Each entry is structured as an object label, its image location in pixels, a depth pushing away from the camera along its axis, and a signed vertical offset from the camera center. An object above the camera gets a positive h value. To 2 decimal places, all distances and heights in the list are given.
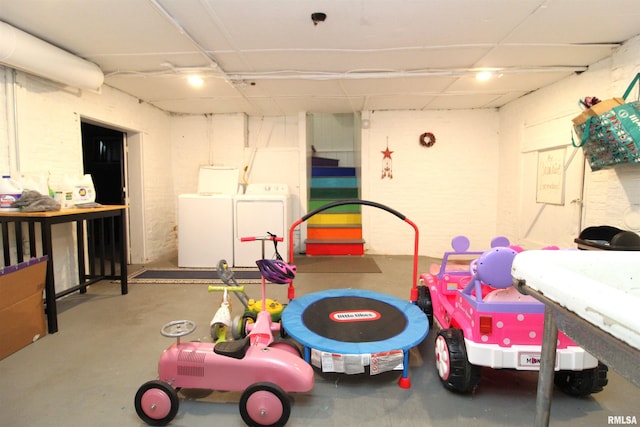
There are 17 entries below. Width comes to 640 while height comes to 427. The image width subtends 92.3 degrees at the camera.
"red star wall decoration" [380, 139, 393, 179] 5.25 +0.45
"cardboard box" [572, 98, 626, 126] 2.52 +0.72
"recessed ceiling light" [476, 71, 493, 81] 3.42 +1.34
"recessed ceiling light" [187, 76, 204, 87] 3.63 +1.35
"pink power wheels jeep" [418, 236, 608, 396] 1.55 -0.79
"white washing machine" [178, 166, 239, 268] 4.45 -0.54
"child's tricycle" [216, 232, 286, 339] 2.16 -0.93
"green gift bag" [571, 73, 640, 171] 2.35 +0.50
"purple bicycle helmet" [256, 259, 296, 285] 2.05 -0.53
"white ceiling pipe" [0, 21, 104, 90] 2.38 +1.14
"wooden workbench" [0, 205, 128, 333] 2.38 -0.45
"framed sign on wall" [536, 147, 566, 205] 3.63 +0.20
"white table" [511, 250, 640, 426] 0.49 -0.21
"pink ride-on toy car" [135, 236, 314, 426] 1.48 -0.94
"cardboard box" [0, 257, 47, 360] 2.04 -0.80
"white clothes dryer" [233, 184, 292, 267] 4.49 -0.42
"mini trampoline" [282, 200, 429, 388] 1.75 -0.86
